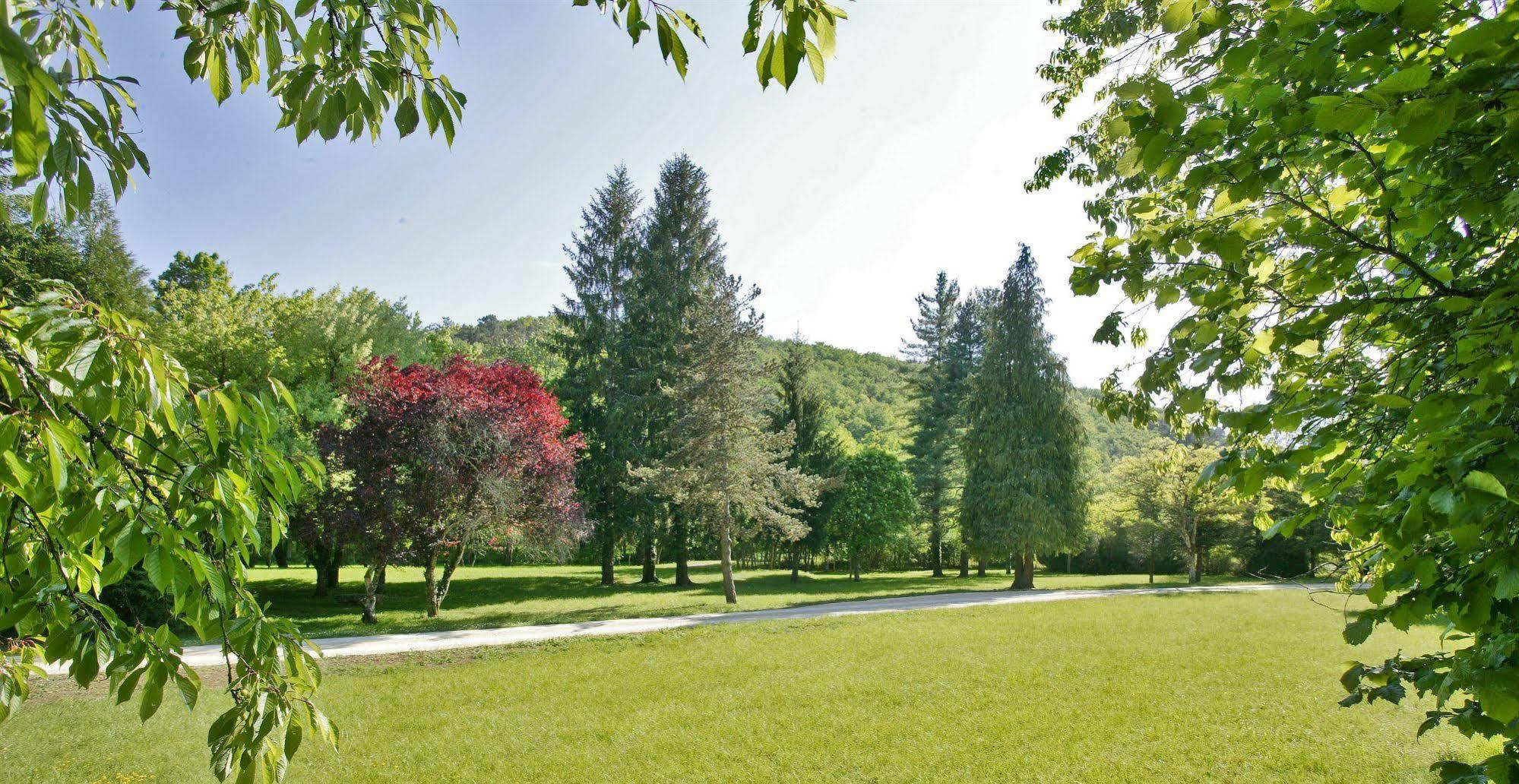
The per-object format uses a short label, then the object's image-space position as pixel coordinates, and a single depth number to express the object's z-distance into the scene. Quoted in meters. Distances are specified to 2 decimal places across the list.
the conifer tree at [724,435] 18.42
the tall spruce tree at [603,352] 24.39
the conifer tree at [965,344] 34.81
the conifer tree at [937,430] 33.59
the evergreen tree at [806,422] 30.59
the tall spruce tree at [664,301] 24.20
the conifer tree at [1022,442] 24.97
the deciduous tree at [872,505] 29.47
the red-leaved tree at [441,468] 14.19
